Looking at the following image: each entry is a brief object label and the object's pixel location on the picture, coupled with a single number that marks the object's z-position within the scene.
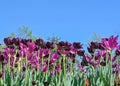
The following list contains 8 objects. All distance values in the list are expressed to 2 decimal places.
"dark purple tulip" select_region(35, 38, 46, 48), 5.06
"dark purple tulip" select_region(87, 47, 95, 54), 5.01
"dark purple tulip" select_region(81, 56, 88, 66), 5.50
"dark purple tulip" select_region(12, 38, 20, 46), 5.00
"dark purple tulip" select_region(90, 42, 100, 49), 5.00
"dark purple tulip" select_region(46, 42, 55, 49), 5.05
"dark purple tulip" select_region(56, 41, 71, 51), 4.69
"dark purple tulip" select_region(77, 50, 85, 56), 5.31
